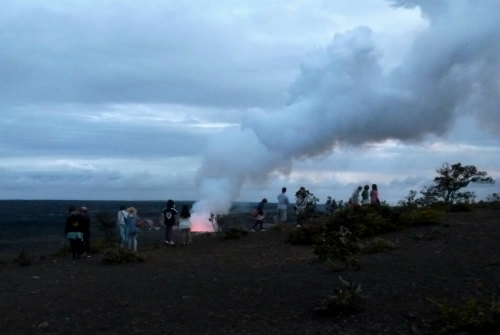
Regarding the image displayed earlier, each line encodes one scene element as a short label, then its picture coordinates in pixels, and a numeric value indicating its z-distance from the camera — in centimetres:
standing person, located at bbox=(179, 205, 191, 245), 2508
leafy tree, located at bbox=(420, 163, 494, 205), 3183
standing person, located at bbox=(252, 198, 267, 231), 2905
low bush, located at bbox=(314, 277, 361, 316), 1195
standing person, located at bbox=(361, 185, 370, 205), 2730
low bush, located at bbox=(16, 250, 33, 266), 2189
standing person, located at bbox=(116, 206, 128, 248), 2373
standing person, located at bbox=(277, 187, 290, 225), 2977
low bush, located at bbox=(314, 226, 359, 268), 1404
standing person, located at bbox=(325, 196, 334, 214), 2907
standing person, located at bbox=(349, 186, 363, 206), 2755
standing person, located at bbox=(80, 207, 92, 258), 2227
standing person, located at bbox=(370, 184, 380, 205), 2720
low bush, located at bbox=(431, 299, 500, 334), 1019
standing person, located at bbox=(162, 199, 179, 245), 2447
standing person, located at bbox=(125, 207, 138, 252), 2328
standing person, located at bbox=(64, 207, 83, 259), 2177
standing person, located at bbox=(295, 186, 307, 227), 2796
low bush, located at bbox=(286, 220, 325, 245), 2170
